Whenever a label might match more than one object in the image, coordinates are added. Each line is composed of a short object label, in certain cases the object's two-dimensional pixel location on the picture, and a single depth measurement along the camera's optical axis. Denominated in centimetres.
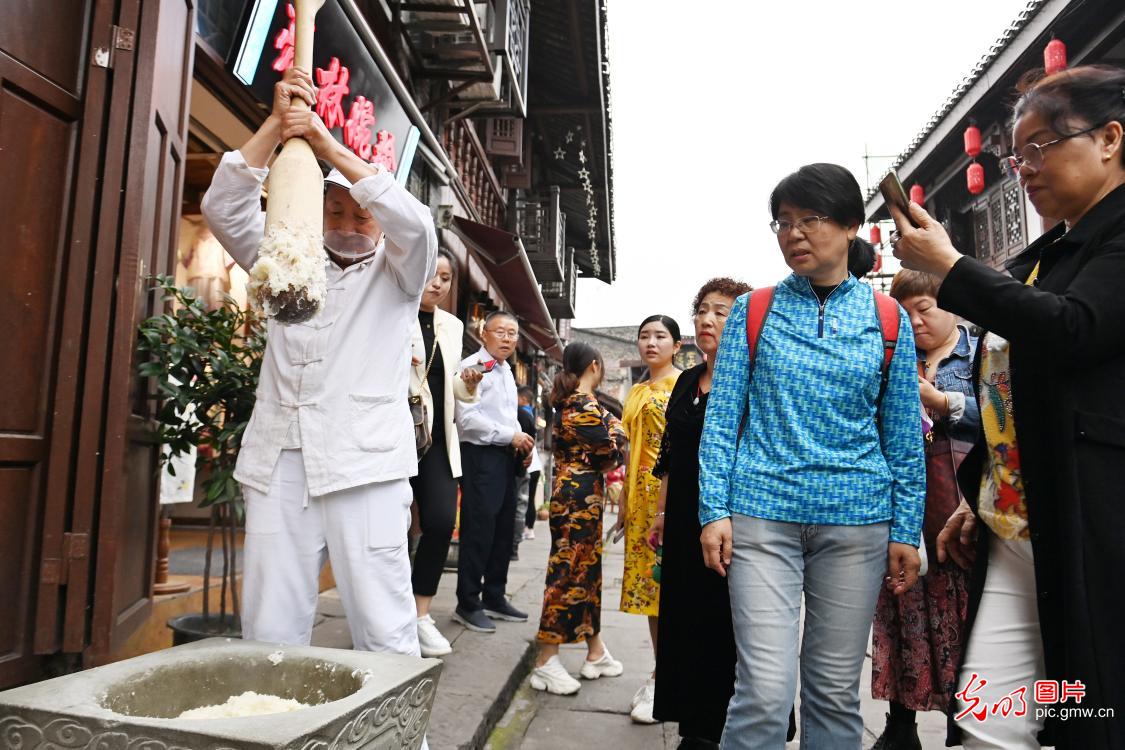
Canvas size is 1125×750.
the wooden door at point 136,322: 252
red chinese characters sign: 482
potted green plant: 285
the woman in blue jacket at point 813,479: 209
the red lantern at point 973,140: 1188
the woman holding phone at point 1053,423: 151
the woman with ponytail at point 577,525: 385
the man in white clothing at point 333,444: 214
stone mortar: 125
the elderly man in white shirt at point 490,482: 459
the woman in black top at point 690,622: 284
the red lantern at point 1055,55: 900
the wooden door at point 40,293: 239
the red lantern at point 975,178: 1247
